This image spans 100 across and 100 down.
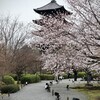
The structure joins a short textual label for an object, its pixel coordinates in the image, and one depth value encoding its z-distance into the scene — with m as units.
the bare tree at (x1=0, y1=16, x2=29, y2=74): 49.30
